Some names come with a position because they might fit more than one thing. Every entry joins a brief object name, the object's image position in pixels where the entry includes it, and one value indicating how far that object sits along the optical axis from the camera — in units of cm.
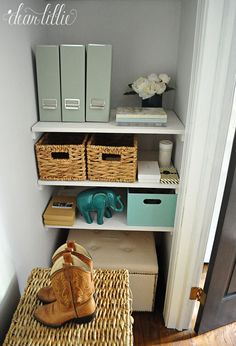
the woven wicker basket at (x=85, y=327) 78
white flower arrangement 121
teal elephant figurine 128
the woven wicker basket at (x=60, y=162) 114
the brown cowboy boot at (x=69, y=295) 75
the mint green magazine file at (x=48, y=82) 105
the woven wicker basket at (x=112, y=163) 114
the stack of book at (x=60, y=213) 127
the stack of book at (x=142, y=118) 111
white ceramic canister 126
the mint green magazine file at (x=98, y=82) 104
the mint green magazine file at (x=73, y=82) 105
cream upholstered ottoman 137
